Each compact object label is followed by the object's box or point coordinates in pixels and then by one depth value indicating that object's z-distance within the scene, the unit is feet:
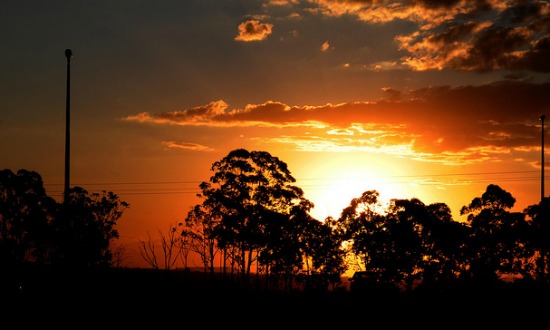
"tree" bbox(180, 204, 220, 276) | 293.96
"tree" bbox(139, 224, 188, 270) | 380.91
